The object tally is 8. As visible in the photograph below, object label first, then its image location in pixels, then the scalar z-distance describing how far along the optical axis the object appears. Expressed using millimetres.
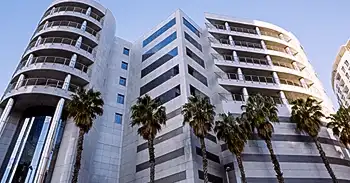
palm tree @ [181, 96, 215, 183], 26000
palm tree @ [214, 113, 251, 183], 27120
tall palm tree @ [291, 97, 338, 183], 30816
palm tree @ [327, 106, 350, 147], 30172
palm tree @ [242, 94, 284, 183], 29016
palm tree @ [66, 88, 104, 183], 25094
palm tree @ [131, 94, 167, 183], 26022
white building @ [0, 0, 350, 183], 28188
